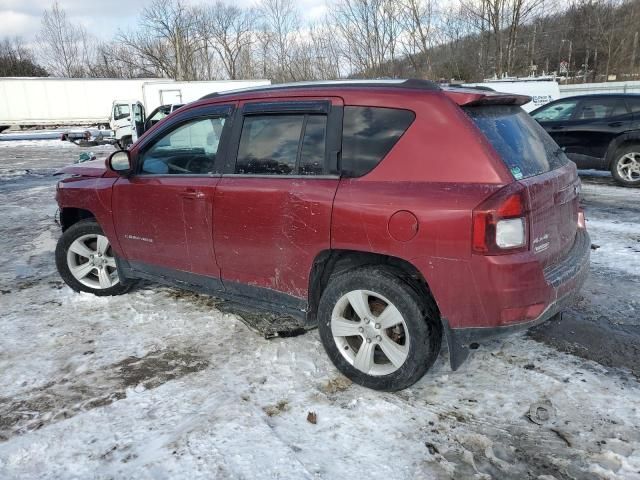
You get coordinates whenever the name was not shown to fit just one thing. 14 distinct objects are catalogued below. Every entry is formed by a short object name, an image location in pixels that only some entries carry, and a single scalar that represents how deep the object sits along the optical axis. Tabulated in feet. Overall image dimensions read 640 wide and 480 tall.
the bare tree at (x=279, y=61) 137.59
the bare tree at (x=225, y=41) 165.89
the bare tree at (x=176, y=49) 165.17
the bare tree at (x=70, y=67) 180.59
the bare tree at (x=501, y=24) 89.51
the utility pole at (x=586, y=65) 153.36
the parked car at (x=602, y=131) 30.30
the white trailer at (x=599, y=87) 75.05
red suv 8.80
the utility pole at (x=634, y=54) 139.01
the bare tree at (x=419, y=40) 98.77
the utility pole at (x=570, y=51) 150.44
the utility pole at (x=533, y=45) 100.35
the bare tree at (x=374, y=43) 101.30
